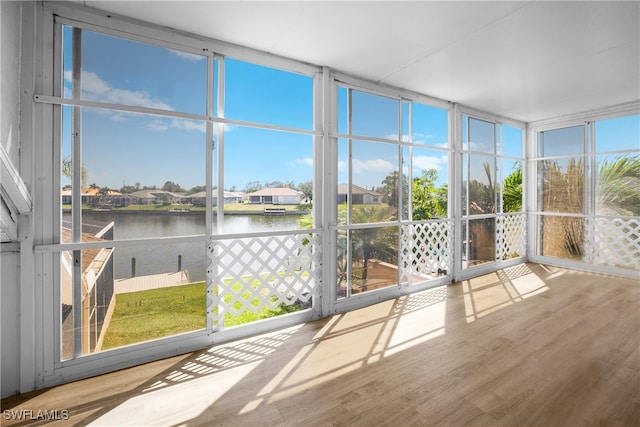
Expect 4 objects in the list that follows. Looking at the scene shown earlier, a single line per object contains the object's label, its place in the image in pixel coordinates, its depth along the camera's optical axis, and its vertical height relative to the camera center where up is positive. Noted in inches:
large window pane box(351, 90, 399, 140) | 124.6 +44.9
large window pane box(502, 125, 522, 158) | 190.5 +50.2
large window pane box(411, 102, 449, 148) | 145.9 +47.8
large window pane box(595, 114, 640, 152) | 159.5 +46.7
